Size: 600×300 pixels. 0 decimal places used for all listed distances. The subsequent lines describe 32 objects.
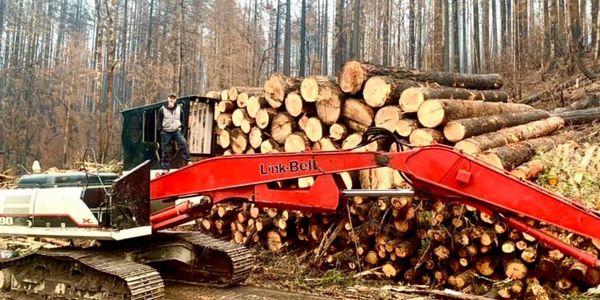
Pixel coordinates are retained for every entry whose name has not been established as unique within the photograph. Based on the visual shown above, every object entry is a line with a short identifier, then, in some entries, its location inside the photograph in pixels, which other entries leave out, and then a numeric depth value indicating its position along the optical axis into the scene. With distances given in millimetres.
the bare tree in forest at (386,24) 29120
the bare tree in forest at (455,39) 22397
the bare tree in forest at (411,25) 27281
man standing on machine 8461
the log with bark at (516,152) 6328
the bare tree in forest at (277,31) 35725
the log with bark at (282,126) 8188
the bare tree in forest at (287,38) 32875
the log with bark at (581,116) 11727
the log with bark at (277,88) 8312
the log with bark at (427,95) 6902
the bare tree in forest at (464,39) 36675
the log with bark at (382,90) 7094
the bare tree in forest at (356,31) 30380
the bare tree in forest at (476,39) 27045
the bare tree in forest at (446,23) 21731
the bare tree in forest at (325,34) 44688
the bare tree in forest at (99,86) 18250
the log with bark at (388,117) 6969
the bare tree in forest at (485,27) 29972
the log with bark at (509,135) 6520
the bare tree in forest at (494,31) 34275
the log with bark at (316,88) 7578
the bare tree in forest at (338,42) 26219
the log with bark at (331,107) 7492
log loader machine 4168
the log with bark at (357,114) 7261
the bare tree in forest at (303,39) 30181
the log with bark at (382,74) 7340
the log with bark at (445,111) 6713
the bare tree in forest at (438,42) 17406
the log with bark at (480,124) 6695
